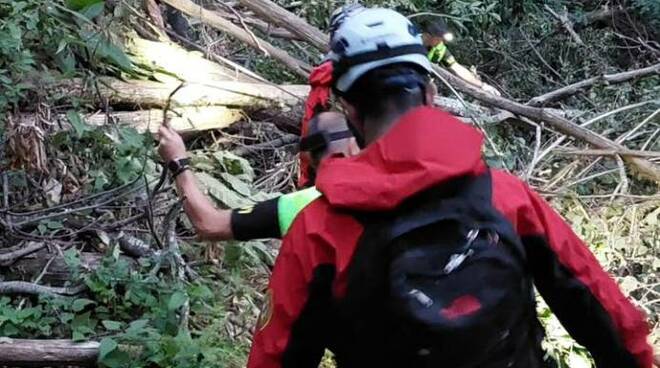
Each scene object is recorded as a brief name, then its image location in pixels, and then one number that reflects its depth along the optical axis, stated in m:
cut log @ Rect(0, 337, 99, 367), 3.84
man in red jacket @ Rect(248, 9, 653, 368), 1.88
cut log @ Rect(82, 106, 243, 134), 5.54
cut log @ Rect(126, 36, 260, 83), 6.12
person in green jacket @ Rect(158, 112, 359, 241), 2.91
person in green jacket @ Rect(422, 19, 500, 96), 8.06
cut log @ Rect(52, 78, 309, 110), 5.71
